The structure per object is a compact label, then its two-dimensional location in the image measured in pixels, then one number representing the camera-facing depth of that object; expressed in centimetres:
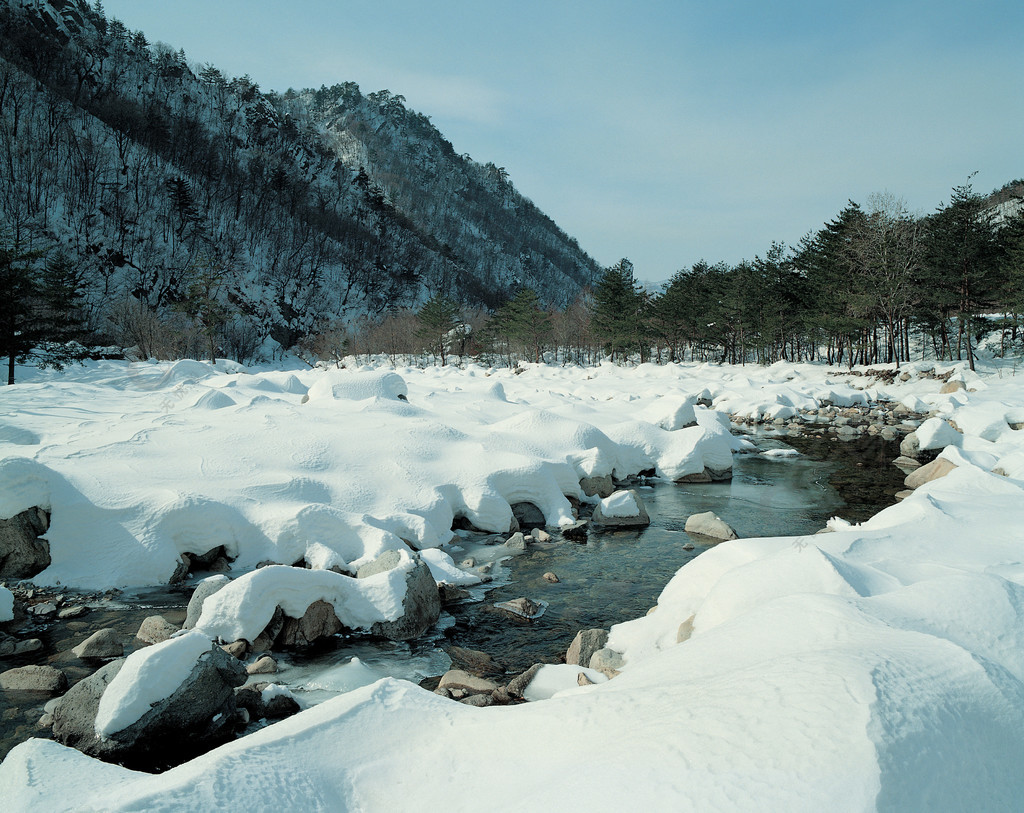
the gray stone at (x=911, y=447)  1689
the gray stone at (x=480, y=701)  513
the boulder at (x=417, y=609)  680
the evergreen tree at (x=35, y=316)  2427
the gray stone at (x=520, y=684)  532
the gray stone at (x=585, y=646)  584
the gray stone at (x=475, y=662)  602
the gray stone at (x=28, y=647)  612
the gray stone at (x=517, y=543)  998
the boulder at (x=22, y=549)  786
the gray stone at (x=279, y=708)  516
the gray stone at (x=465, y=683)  543
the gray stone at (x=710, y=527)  1050
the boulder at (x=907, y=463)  1584
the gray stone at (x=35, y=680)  534
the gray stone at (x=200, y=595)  646
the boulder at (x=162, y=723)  439
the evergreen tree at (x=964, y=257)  3130
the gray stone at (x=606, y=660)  542
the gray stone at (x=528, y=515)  1155
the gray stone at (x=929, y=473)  1248
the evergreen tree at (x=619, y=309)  5088
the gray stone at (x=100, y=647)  606
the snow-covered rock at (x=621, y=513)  1133
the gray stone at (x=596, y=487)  1330
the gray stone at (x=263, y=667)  582
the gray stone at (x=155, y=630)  637
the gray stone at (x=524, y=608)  741
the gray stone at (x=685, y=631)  520
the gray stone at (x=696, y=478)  1515
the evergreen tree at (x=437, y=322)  5609
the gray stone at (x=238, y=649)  604
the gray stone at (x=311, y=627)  650
